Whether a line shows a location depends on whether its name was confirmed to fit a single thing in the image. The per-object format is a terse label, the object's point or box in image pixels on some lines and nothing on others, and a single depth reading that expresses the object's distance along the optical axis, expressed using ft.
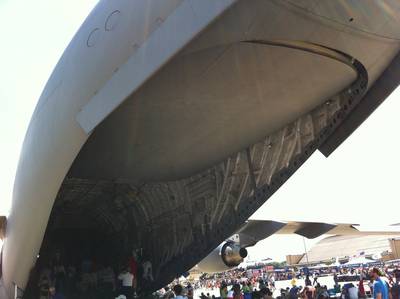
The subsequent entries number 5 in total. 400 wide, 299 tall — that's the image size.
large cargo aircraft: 15.76
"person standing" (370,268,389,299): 19.99
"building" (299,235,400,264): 177.35
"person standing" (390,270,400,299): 36.36
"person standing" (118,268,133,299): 29.63
